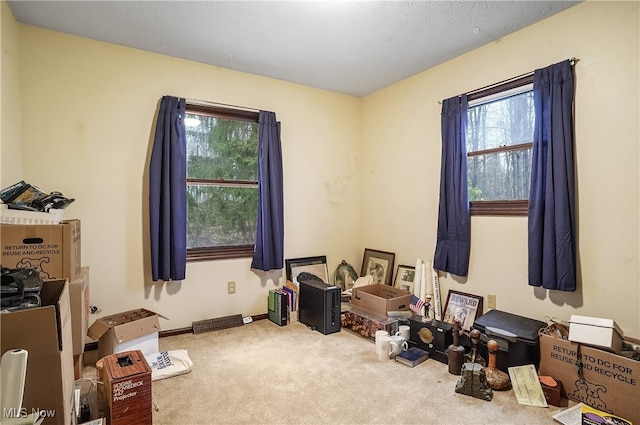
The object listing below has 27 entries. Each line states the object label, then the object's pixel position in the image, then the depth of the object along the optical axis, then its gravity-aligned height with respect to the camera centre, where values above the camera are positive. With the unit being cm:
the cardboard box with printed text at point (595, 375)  184 -95
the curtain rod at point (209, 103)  322 +101
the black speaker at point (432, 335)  262 -99
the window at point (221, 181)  335 +28
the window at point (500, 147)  274 +50
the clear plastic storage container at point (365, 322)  296 -101
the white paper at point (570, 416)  183 -112
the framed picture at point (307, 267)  381 -65
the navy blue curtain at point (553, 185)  238 +16
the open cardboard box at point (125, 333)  245 -89
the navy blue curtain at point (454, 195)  308 +11
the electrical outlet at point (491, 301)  291 -78
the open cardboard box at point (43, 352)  109 -46
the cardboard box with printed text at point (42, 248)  182 -20
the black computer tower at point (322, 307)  315 -91
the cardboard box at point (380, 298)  312 -85
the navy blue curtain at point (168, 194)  298 +13
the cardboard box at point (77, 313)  203 -60
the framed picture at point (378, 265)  388 -66
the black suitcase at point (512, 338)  227 -87
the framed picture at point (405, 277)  360 -73
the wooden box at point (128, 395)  174 -94
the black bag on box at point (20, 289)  115 -27
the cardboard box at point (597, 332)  196 -73
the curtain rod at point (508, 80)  239 +101
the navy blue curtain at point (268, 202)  349 +7
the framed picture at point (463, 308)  301 -89
